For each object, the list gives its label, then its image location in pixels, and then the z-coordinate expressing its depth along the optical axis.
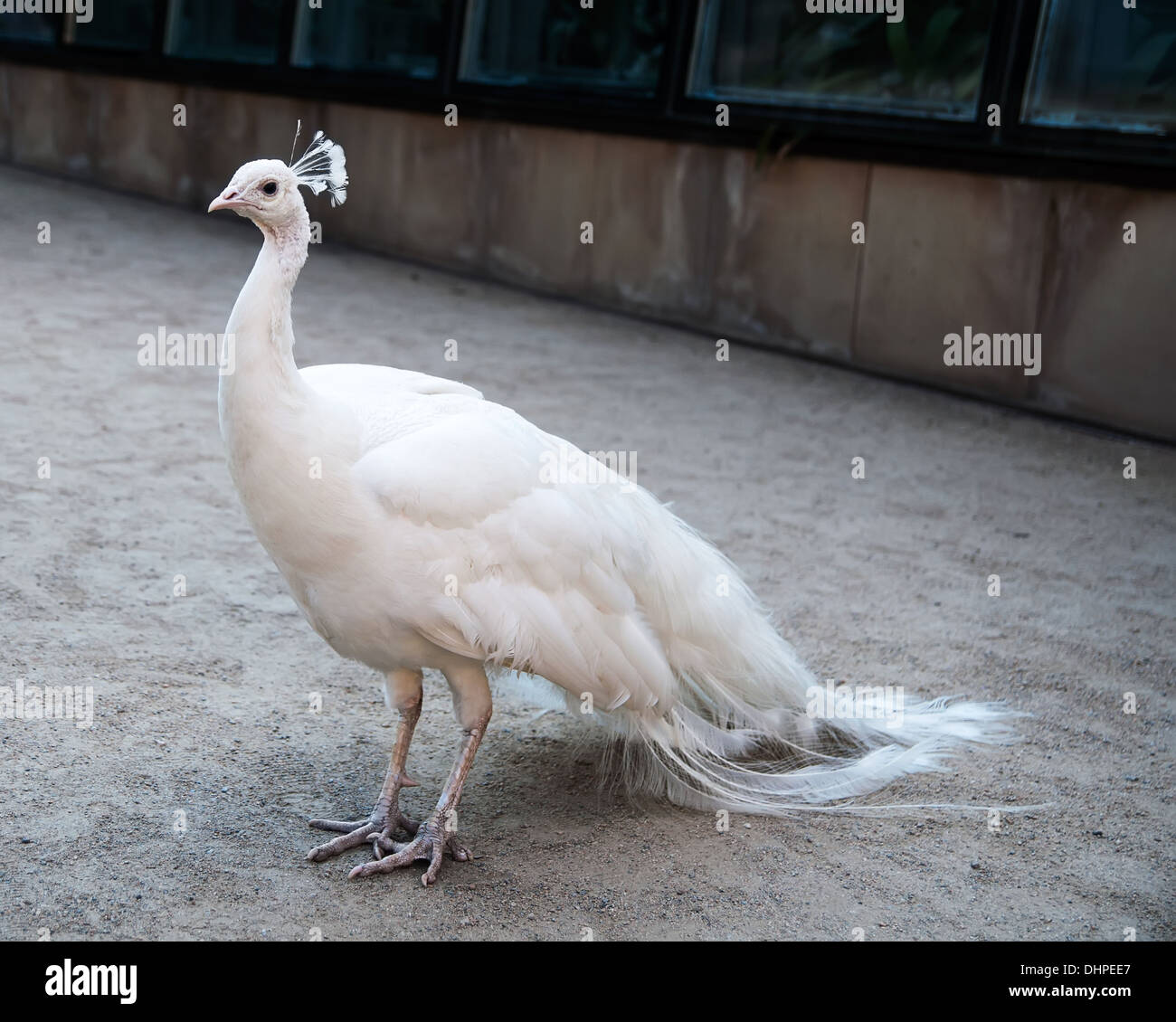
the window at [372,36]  9.01
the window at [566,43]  8.06
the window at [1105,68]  6.06
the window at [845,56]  6.78
